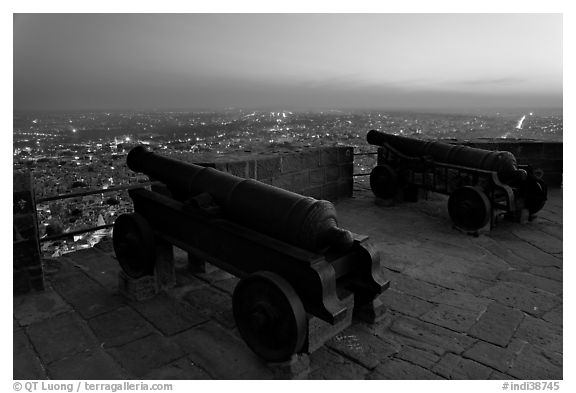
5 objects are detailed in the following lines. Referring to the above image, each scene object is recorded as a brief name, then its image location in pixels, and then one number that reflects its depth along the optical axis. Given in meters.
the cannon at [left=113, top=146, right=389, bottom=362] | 2.41
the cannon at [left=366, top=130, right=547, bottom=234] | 5.61
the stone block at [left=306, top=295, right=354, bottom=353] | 2.53
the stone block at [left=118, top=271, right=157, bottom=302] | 3.57
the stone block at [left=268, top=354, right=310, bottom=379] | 2.54
